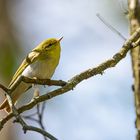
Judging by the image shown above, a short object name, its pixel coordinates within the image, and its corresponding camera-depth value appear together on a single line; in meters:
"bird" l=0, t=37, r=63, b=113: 6.04
